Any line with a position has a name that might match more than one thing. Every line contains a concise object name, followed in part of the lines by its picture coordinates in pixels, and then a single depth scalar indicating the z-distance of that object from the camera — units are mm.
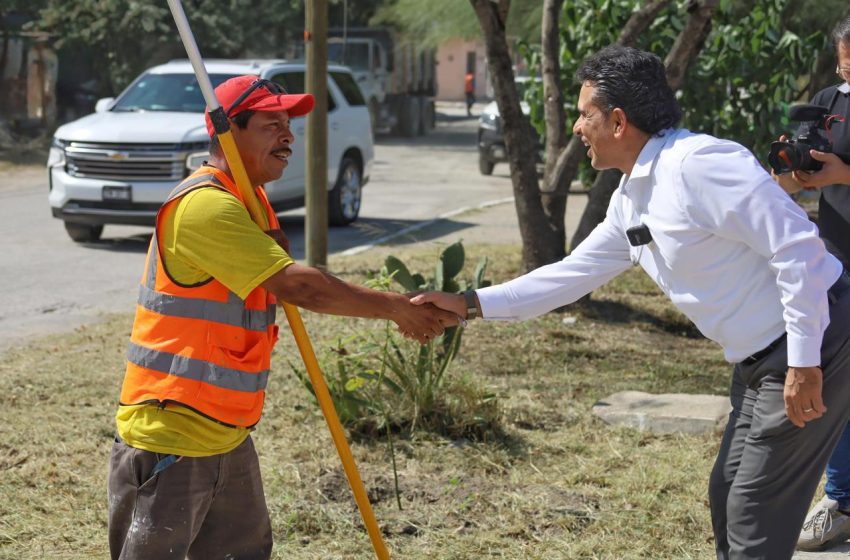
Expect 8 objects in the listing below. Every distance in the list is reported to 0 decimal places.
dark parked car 20766
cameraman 4301
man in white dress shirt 3111
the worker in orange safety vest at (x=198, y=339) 3268
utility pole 9695
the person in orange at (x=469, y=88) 46797
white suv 11883
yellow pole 3363
